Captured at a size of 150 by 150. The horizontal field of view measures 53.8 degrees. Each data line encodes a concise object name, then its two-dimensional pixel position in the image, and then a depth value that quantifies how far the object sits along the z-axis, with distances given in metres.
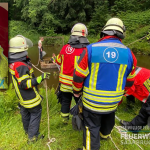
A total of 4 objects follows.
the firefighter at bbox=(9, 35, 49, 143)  2.08
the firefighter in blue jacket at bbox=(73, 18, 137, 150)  1.69
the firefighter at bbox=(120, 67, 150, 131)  2.68
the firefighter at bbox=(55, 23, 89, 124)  2.53
